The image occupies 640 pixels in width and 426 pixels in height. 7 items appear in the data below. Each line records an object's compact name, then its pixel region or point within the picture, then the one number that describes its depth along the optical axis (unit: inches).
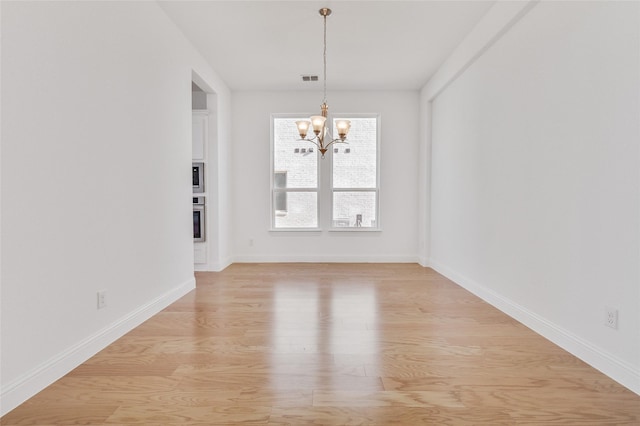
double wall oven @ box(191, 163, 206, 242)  188.1
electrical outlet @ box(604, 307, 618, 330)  75.2
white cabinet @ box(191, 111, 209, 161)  189.9
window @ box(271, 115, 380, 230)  222.2
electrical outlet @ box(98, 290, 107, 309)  89.6
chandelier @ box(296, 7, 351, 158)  131.6
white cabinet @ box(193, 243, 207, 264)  191.2
